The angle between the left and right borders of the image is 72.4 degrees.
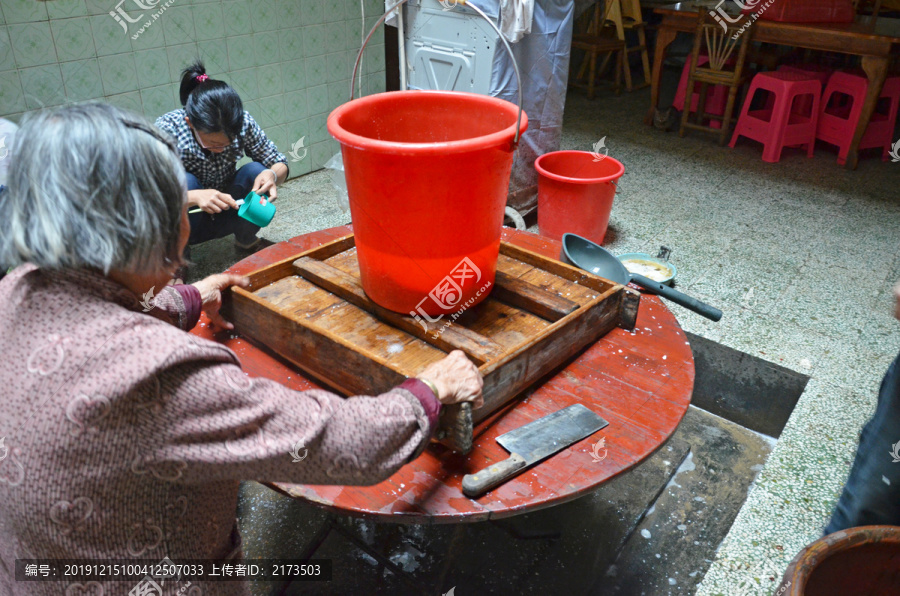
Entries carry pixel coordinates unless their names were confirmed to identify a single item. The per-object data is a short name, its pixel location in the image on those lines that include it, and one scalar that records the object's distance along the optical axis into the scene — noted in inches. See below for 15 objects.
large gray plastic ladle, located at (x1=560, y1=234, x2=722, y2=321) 74.6
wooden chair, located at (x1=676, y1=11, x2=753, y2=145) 211.8
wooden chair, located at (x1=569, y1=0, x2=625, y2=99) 271.1
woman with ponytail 114.1
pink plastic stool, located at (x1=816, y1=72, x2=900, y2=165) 201.8
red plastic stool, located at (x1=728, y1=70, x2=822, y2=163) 201.2
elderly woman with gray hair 36.5
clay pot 51.9
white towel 134.3
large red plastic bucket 54.6
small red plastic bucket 142.9
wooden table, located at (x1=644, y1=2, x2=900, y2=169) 187.5
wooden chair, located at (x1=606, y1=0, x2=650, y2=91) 277.3
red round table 47.6
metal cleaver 48.2
